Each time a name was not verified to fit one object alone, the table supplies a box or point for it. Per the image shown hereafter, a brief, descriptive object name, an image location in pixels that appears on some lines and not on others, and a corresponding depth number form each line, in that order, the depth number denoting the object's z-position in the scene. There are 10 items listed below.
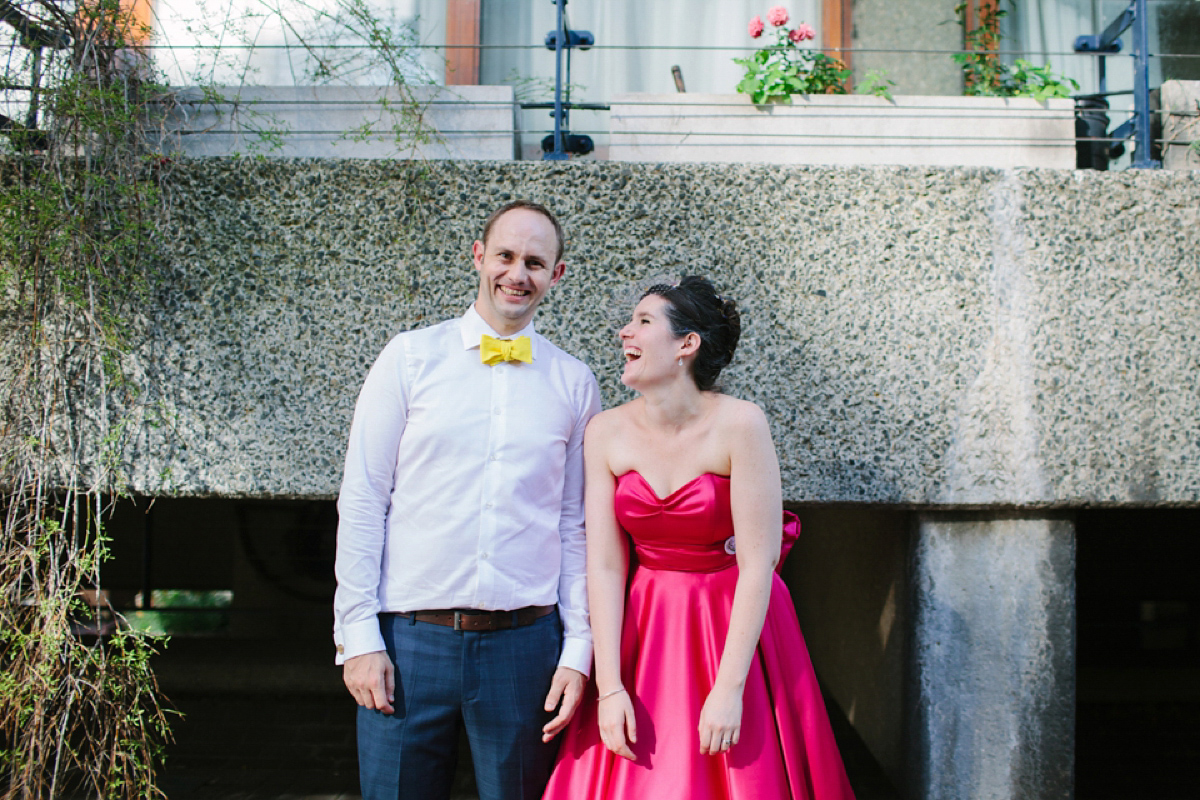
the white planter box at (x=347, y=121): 3.09
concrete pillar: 2.85
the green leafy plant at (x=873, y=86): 3.36
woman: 1.98
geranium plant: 3.33
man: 2.00
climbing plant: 2.69
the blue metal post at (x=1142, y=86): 3.00
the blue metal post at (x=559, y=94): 2.99
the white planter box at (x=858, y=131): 3.27
